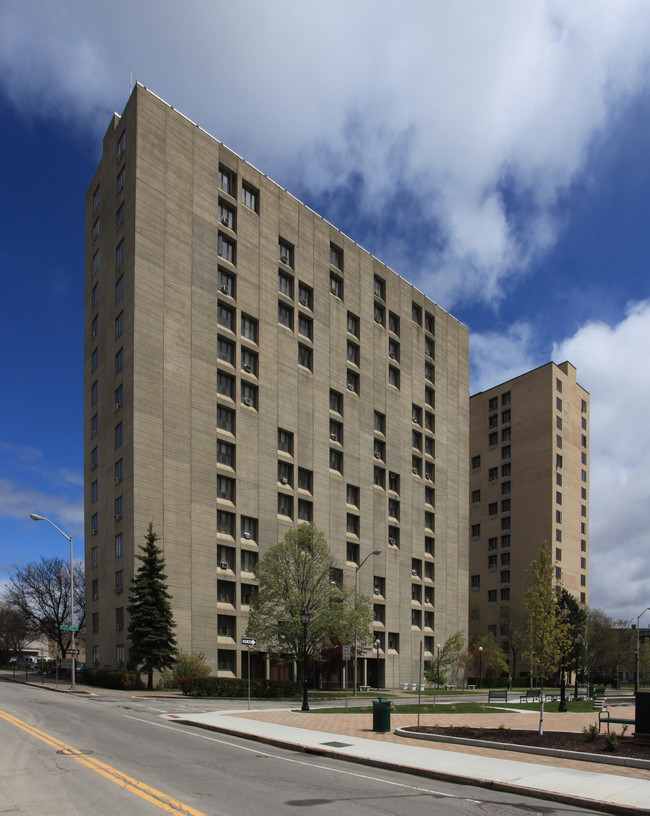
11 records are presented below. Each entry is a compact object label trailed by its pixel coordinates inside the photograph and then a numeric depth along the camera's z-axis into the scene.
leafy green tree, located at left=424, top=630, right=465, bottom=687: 67.69
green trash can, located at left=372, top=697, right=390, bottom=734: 21.09
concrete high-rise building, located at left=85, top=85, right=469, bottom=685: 49.75
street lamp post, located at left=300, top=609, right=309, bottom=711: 30.75
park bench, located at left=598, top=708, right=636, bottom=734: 20.26
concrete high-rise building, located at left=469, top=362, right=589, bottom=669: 99.00
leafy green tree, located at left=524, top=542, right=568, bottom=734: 23.45
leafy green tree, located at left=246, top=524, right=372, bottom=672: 42.16
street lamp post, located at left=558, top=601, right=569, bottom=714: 36.78
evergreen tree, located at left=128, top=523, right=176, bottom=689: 41.69
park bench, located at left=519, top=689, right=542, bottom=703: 46.31
